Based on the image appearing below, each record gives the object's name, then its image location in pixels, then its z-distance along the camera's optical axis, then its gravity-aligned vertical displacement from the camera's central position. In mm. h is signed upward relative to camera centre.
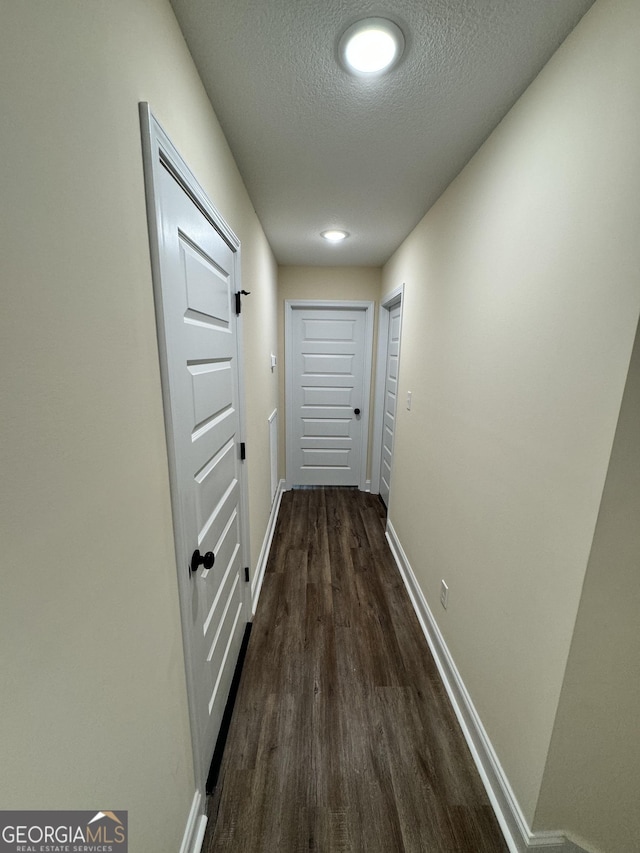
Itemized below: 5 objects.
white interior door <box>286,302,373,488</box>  3496 -381
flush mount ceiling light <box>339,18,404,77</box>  870 +856
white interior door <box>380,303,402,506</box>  3114 -393
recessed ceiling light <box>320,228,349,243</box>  2377 +885
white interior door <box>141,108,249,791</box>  870 -243
